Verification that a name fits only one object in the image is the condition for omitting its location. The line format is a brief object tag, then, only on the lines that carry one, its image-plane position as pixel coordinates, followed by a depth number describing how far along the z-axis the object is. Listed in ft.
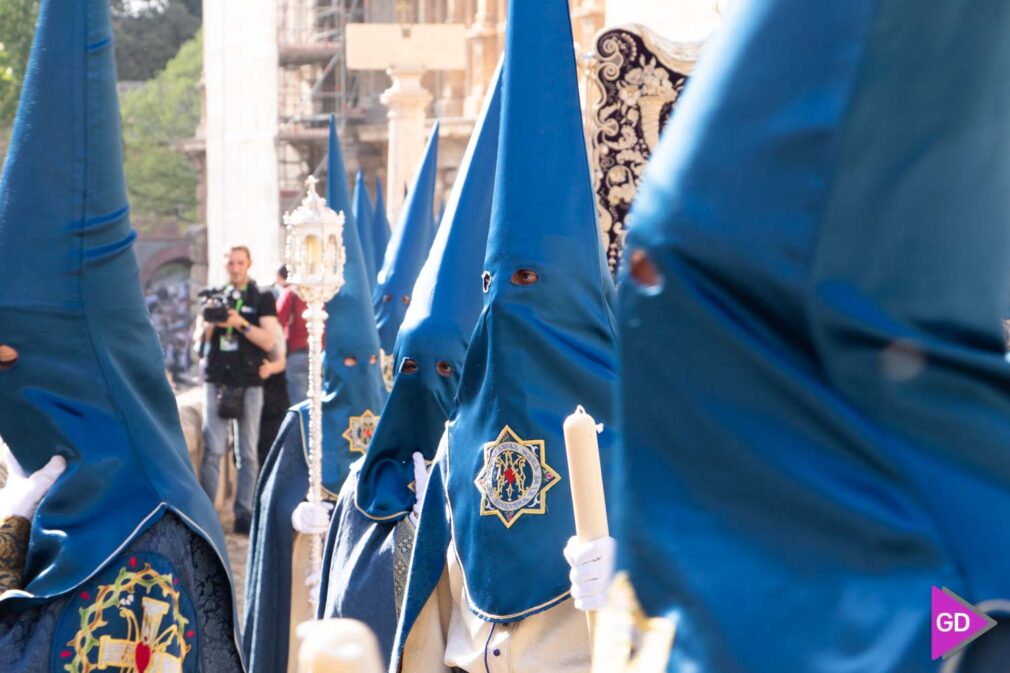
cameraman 34.53
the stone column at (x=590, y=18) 40.98
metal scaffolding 106.32
